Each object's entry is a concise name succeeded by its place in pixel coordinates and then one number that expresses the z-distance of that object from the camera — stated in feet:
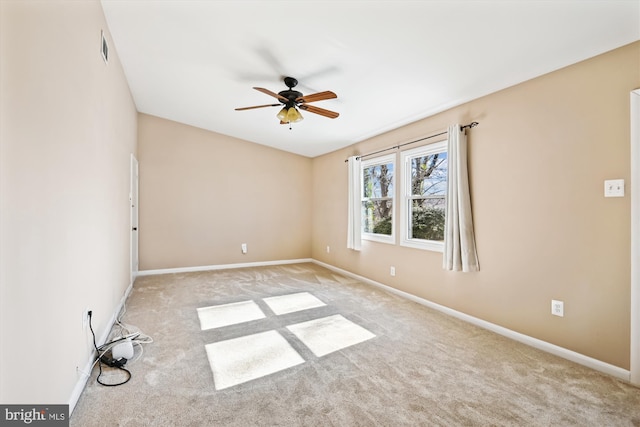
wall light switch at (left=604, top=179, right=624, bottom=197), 6.73
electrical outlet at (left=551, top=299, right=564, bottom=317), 7.79
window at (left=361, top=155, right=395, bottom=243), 14.28
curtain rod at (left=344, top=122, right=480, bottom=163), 9.89
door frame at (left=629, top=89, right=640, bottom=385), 6.47
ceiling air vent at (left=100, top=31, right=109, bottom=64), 8.15
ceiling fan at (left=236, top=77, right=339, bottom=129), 9.41
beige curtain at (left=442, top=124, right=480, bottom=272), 9.84
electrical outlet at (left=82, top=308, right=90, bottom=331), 6.64
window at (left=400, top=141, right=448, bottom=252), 11.53
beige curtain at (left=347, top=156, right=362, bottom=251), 15.85
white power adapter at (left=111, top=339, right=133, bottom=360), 7.27
